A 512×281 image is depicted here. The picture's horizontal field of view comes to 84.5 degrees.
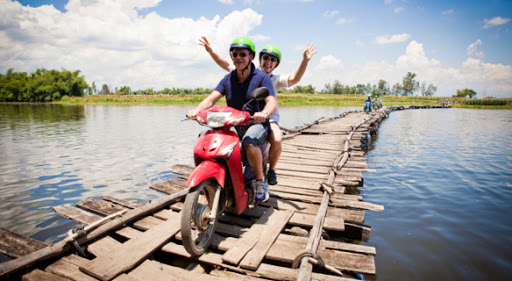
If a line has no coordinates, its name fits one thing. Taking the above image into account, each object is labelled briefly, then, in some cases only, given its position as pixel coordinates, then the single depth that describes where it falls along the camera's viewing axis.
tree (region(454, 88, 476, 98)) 104.69
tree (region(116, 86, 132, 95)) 102.59
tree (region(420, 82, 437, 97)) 113.69
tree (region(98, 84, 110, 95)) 118.28
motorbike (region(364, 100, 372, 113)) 28.55
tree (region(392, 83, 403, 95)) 109.62
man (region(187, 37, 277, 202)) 3.17
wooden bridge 2.36
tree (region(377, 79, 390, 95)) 110.62
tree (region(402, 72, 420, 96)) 103.88
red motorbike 2.65
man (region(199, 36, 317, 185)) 3.83
